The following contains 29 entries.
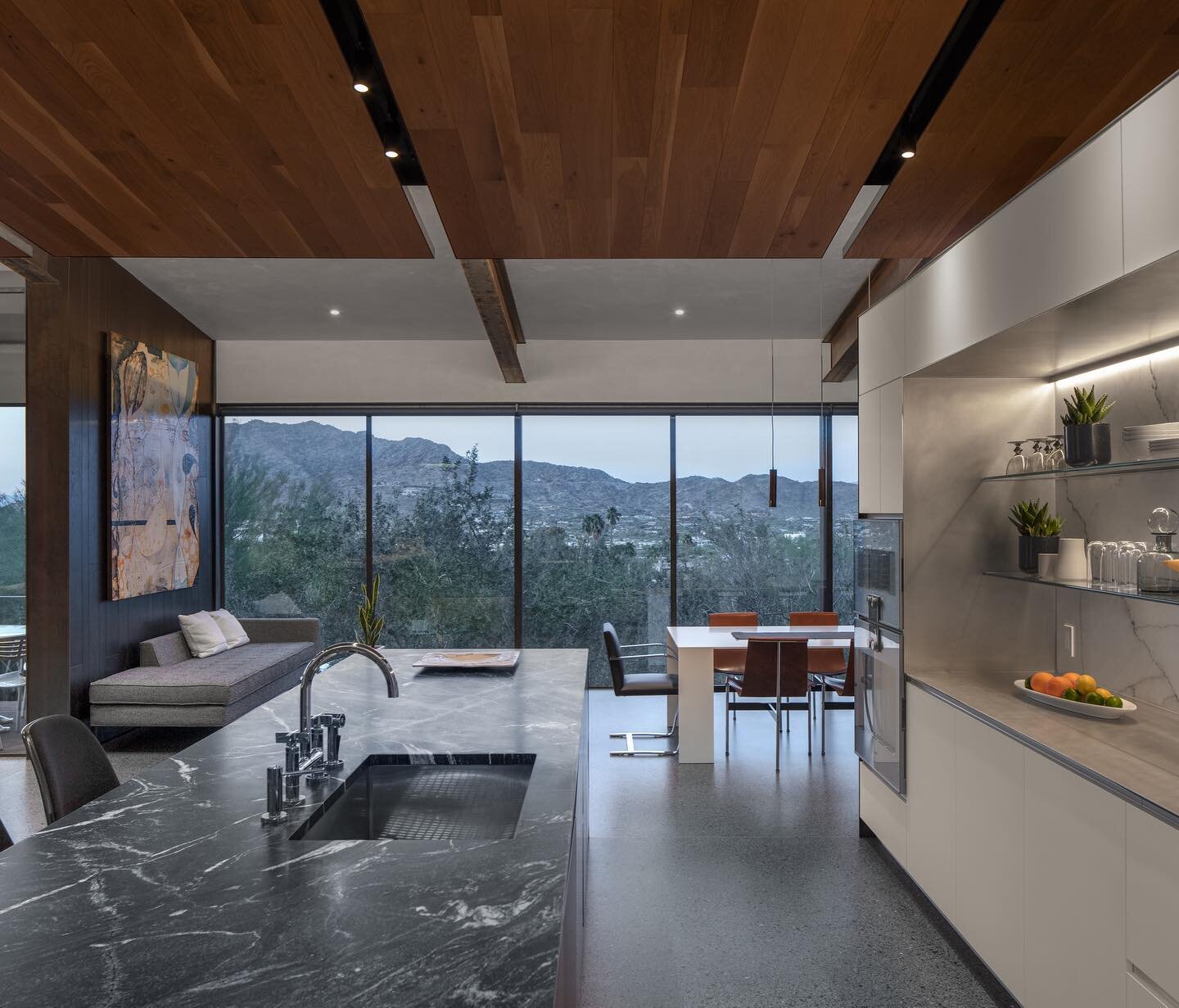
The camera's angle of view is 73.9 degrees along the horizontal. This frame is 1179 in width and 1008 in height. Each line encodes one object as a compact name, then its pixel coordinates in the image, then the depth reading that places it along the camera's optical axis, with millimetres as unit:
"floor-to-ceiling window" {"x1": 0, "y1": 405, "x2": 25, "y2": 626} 5453
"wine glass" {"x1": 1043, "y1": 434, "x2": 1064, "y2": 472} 2686
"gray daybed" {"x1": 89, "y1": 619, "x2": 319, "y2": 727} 5156
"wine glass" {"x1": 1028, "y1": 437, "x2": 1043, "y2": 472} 2789
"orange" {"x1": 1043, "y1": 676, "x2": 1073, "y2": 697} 2508
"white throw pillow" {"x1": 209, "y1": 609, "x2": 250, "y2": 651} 6422
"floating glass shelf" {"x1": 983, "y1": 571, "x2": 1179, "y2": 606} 1961
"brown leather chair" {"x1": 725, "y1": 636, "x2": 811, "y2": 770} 4750
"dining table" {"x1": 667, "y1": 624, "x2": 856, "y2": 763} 4859
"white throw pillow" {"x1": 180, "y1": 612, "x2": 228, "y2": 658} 6086
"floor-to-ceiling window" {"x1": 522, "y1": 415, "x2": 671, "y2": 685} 6957
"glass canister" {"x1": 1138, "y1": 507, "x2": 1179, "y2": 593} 2072
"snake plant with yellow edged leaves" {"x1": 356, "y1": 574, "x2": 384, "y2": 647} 6645
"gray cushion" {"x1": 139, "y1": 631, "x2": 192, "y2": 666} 5648
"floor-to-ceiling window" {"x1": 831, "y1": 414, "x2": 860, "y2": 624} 6852
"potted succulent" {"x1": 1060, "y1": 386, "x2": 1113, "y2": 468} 2332
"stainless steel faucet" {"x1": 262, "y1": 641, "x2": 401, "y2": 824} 1635
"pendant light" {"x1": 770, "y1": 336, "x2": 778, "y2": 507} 5200
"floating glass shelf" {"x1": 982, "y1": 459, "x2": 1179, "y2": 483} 1960
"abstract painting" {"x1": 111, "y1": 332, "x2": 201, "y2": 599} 5531
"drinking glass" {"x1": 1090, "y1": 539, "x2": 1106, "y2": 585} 2479
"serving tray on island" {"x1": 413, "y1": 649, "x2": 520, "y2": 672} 3131
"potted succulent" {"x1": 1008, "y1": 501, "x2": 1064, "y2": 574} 2770
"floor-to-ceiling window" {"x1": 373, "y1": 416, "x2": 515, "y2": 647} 6977
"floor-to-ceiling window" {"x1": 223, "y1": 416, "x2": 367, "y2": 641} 7000
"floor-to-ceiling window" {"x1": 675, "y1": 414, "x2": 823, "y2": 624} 6918
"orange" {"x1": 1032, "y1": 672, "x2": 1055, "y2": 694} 2578
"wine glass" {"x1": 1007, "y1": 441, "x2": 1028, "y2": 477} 2832
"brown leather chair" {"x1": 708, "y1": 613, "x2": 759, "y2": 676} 5477
